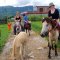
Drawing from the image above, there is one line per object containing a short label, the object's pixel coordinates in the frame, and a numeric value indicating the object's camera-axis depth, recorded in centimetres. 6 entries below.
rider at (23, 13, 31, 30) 704
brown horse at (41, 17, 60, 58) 385
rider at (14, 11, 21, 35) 572
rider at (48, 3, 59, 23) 410
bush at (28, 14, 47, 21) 1262
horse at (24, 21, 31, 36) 723
